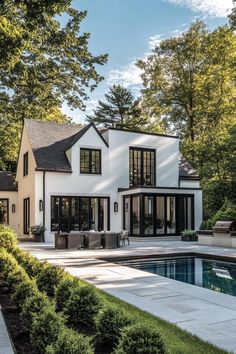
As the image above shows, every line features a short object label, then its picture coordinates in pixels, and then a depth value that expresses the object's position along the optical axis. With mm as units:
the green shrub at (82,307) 4723
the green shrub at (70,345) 3135
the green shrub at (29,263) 6922
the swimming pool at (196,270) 9118
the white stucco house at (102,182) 20312
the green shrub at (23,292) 5285
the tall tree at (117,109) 44469
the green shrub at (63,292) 5199
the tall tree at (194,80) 32500
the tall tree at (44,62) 9953
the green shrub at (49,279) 6059
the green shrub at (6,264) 7250
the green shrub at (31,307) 4387
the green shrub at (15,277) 6152
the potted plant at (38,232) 19438
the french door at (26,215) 22039
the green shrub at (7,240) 10984
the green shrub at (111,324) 4004
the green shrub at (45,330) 3652
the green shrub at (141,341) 3160
